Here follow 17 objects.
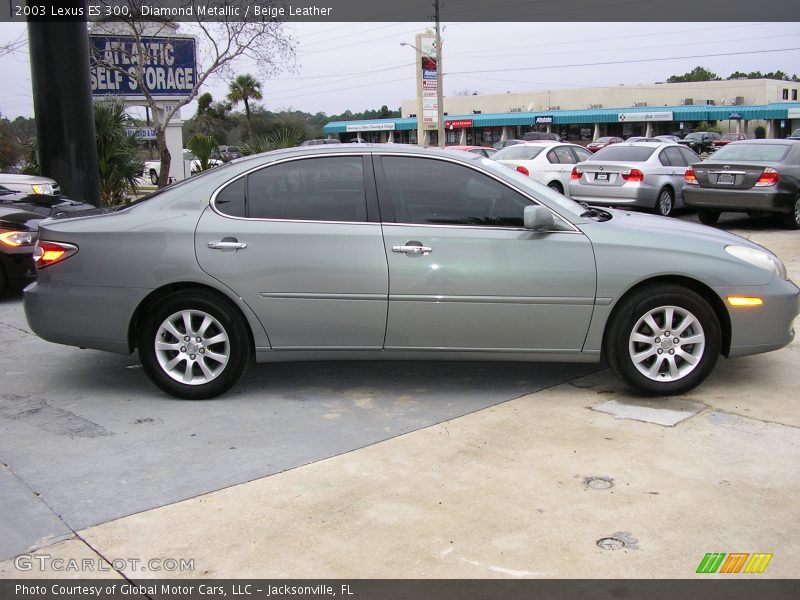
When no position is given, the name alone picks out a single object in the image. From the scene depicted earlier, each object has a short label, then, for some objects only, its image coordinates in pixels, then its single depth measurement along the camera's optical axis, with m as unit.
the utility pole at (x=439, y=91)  45.57
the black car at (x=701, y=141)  48.40
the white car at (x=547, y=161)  17.88
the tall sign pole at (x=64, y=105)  12.04
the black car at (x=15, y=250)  8.88
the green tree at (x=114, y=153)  17.08
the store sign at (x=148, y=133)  29.54
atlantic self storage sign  26.06
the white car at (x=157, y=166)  22.57
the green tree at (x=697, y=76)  114.64
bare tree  18.94
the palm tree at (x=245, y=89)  63.69
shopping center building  65.47
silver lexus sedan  5.16
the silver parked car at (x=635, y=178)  15.02
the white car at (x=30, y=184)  12.64
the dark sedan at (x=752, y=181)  12.89
